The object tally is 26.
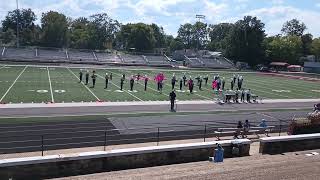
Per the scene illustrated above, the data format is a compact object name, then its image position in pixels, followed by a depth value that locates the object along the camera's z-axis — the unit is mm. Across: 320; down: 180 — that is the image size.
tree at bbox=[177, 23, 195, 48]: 163250
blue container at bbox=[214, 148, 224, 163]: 14138
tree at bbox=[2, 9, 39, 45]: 118812
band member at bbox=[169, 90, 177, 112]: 25881
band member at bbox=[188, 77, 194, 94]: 34144
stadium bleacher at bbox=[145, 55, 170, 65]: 79125
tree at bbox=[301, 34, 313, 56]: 118312
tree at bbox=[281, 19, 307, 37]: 140000
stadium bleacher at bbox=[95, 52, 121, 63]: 76875
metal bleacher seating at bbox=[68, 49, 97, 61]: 75400
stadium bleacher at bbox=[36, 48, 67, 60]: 72875
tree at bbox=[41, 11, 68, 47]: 104875
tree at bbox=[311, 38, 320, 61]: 103181
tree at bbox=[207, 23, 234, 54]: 163825
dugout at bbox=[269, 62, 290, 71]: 88500
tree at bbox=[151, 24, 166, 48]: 138875
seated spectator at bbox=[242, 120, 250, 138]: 19525
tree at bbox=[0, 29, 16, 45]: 112562
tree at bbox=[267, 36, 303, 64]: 95750
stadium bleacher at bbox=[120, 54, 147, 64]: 78438
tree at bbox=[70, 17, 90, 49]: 110875
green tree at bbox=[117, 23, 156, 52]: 109188
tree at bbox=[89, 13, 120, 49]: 114600
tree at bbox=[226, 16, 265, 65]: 90438
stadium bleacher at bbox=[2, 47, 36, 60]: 68500
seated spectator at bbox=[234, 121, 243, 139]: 19359
